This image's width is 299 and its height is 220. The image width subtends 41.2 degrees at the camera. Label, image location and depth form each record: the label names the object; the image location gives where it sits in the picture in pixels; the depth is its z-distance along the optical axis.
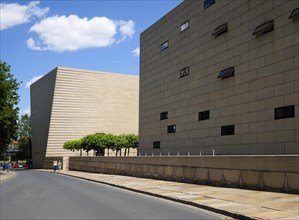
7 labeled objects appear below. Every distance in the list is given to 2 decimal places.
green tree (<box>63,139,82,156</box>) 65.81
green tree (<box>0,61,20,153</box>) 46.25
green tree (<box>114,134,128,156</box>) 62.59
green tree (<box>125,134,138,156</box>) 64.19
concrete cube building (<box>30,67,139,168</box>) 81.25
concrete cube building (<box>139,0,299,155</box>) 23.86
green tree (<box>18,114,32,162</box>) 117.64
